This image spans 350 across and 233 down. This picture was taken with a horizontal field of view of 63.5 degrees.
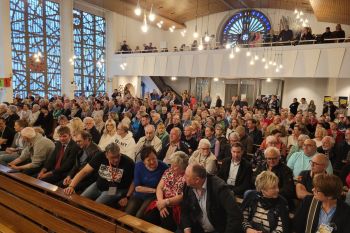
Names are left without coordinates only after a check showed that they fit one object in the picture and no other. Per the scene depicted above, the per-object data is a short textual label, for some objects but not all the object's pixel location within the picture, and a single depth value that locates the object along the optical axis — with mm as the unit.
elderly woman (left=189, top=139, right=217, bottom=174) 3600
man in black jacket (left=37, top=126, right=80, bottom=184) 3709
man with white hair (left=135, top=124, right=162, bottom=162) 4625
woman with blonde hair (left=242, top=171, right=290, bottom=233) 2191
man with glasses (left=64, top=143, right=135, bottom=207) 3113
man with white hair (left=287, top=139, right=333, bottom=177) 3585
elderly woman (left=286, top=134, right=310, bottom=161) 4012
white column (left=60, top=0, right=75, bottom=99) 14820
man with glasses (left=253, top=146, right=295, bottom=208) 2926
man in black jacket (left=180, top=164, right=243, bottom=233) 2248
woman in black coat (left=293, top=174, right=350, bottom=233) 2014
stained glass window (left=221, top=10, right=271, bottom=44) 16484
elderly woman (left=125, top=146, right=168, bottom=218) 2955
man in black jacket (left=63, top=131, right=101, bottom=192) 3439
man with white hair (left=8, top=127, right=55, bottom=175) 3971
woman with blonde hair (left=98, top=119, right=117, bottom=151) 4944
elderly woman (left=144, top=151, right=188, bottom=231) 2697
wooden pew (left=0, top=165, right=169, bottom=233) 2330
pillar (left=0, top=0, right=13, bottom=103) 12125
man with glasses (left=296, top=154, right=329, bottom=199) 2811
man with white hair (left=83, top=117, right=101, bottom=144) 5246
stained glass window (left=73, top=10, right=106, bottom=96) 16188
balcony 10766
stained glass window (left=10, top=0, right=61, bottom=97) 13758
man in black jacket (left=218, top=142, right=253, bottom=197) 3240
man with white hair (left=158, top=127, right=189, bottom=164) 4270
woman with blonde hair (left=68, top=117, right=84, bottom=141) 4735
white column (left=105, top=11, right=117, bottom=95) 17062
